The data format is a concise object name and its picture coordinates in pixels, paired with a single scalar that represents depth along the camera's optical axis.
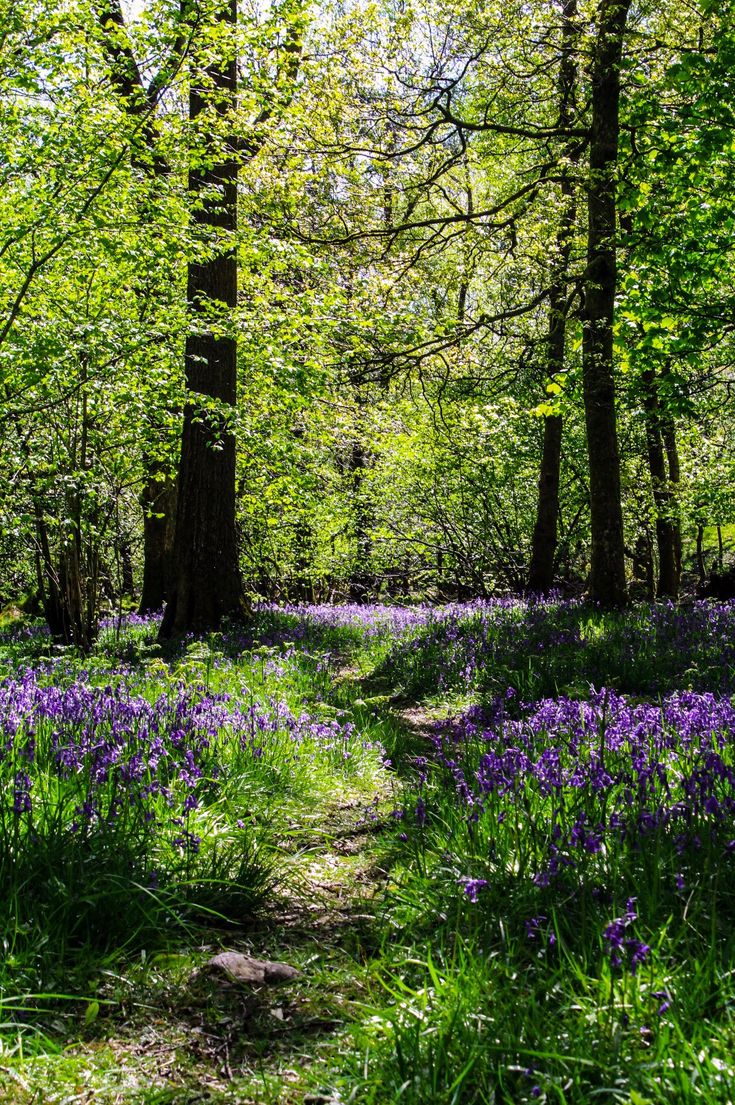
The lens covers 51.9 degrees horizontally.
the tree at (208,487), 10.17
